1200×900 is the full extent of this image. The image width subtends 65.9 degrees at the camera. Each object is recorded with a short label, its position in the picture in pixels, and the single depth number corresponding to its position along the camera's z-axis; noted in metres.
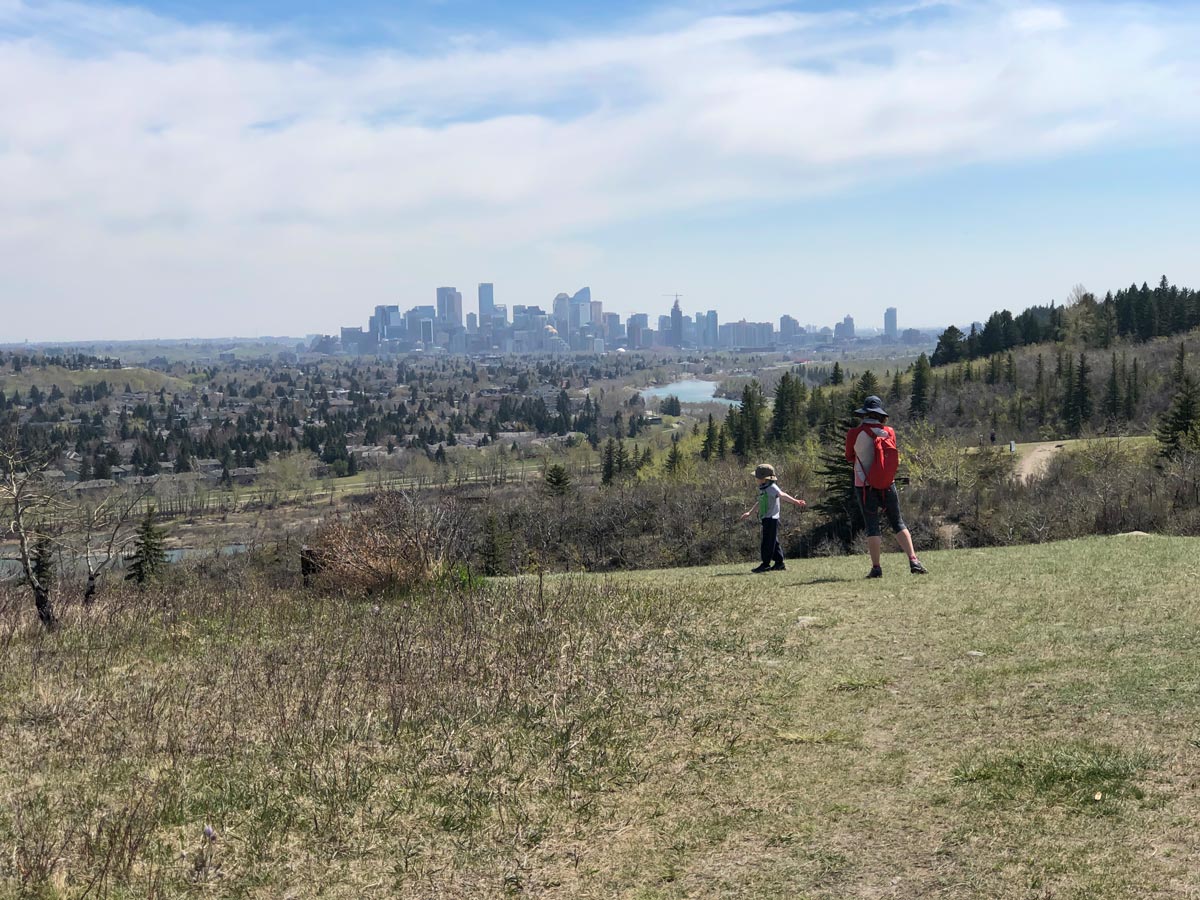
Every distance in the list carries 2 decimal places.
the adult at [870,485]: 9.66
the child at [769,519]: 11.56
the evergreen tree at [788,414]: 97.74
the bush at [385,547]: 10.53
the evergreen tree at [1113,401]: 87.75
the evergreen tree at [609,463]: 96.14
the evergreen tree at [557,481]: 64.97
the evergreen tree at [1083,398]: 89.75
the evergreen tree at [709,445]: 100.81
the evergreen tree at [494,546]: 27.49
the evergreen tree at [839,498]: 52.38
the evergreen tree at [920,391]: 99.35
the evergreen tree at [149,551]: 40.69
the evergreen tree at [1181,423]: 53.53
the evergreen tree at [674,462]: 87.56
